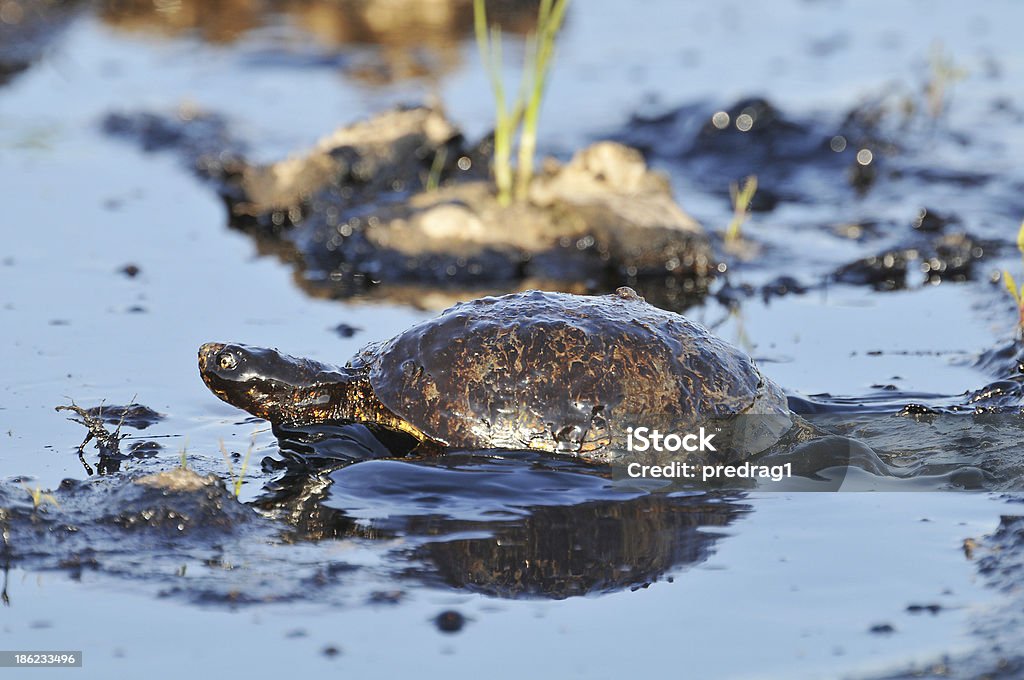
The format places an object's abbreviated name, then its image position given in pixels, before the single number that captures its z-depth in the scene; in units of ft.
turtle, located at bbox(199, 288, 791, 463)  30.22
